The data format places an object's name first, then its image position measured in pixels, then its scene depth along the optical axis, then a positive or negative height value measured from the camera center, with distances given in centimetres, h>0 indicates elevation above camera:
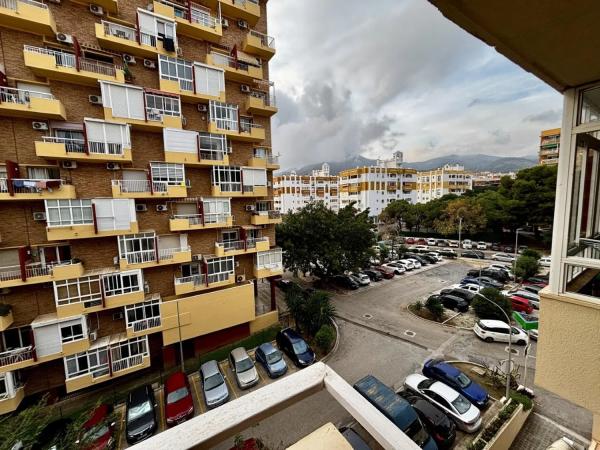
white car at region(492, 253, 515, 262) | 2894 -722
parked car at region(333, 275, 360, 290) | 2252 -737
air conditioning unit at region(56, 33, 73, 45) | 1045 +692
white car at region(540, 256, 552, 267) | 2556 -682
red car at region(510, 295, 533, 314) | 1670 -726
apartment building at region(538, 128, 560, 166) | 5197 +979
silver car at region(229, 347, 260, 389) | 1158 -781
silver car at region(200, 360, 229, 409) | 1061 -786
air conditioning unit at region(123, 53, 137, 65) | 1204 +688
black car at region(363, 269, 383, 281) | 2461 -734
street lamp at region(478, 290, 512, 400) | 955 -722
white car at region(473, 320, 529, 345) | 1388 -751
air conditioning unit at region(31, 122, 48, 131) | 1041 +335
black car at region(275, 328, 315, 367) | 1276 -763
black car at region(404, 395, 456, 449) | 841 -757
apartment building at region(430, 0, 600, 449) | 205 -40
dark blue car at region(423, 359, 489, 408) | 991 -752
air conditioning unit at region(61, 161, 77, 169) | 1091 +183
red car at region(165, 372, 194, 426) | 978 -783
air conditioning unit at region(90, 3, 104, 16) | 1124 +863
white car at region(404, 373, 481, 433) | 894 -754
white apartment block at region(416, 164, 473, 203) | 6431 +376
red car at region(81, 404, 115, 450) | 826 -783
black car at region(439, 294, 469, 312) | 1761 -743
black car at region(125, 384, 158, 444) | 912 -780
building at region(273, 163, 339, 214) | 6738 +279
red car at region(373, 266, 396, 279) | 2517 -730
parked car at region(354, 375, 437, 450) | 797 -700
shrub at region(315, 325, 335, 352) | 1356 -731
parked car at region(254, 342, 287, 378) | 1220 -779
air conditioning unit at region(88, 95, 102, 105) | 1124 +470
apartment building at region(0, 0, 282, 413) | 1020 +101
